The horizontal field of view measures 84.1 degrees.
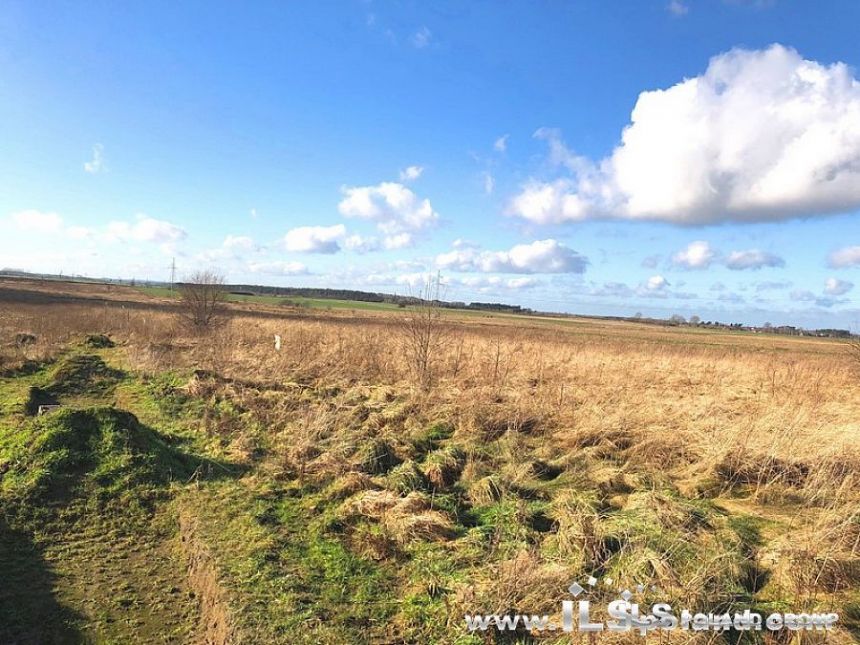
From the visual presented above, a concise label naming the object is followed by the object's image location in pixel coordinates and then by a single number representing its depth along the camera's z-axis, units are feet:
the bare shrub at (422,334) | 45.14
